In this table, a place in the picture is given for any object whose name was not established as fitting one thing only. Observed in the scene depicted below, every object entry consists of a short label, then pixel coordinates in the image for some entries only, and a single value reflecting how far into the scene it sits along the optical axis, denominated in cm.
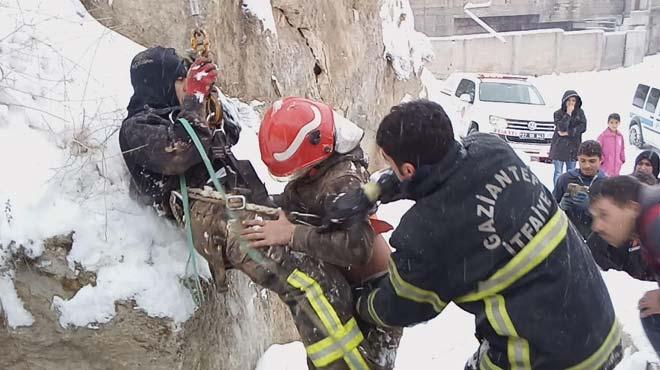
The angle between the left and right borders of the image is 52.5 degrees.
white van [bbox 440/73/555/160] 1340
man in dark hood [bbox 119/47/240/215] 315
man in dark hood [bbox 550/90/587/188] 943
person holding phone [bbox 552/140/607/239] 515
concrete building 2691
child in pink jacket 920
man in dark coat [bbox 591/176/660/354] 258
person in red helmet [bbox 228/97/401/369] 282
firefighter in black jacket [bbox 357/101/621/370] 234
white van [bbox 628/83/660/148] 1388
